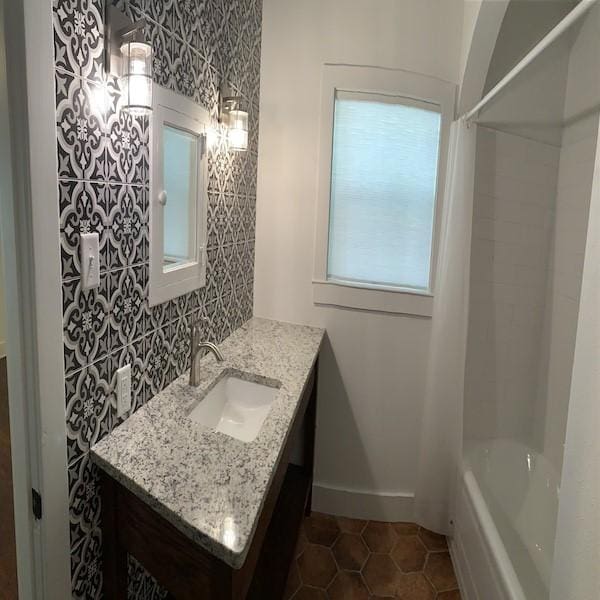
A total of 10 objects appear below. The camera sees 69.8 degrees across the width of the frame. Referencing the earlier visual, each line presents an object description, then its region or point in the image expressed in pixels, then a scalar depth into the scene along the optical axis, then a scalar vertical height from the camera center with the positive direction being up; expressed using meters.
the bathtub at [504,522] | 1.55 -1.25
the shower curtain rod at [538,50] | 1.05 +0.54
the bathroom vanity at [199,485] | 0.91 -0.61
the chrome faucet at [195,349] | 1.49 -0.43
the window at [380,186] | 2.10 +0.21
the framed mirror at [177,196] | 1.29 +0.09
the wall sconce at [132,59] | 1.02 +0.38
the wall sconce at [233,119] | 1.71 +0.42
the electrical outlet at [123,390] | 1.15 -0.45
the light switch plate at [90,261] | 0.98 -0.09
